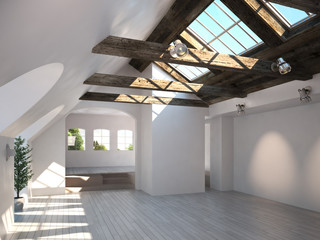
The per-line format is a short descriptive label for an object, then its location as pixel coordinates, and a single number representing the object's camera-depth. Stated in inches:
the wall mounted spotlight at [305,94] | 195.8
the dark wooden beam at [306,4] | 112.7
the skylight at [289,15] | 165.6
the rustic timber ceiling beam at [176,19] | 183.2
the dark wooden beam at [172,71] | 306.0
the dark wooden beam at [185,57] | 139.4
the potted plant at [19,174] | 225.5
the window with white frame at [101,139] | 520.1
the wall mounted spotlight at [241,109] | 268.9
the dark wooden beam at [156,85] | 211.9
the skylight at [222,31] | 198.7
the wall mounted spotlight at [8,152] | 165.9
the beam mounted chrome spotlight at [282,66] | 160.6
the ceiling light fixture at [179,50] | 138.9
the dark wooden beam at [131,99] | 277.1
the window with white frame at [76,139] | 506.9
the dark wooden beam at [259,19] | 173.2
